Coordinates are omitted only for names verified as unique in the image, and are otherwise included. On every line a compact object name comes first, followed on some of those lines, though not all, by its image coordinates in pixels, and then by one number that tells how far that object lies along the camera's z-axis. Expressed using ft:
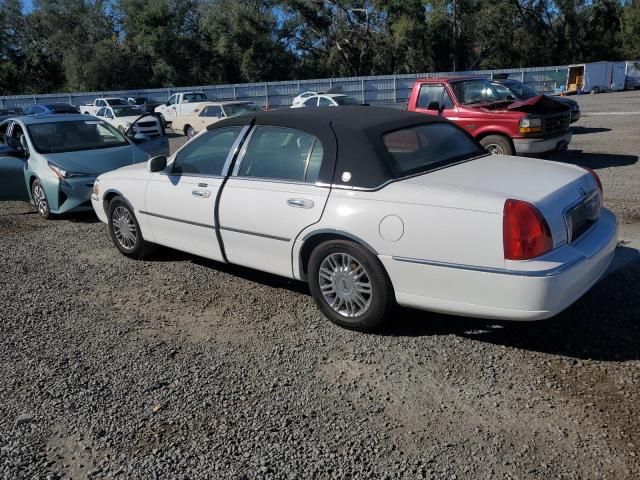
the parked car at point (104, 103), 94.56
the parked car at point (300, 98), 84.16
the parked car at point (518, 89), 38.55
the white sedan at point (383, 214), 11.18
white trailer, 137.39
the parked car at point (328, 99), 66.69
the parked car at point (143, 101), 107.80
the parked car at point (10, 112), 95.25
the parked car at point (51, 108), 89.86
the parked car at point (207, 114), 63.57
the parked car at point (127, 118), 66.74
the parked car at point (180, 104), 80.71
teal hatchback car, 25.85
